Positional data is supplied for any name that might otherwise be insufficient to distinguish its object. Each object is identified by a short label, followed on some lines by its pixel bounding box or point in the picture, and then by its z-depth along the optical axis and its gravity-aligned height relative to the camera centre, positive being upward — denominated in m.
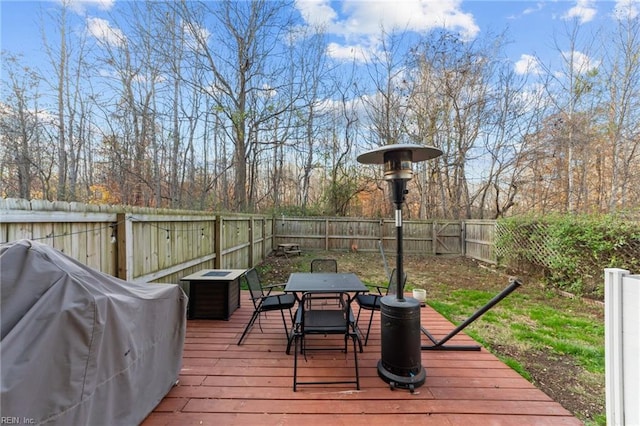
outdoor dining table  2.61 -0.72
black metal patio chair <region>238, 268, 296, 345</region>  3.07 -1.00
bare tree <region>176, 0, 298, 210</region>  8.65 +5.27
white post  1.36 -0.68
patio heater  2.18 -0.82
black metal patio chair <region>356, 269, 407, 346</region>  3.16 -1.01
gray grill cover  1.04 -0.54
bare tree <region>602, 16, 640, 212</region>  8.45 +3.34
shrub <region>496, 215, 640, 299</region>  4.66 -0.67
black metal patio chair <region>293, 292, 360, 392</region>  2.21 -0.98
